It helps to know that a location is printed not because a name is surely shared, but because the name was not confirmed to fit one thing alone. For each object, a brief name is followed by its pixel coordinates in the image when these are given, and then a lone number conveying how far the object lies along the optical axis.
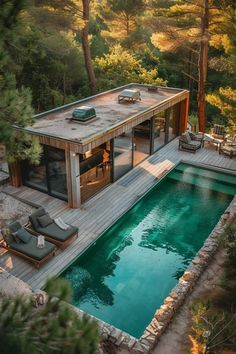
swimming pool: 8.67
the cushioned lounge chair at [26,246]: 9.23
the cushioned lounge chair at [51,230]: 10.02
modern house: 11.61
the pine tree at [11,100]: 5.27
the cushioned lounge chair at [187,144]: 16.88
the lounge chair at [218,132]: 17.73
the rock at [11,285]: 8.02
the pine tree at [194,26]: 16.62
